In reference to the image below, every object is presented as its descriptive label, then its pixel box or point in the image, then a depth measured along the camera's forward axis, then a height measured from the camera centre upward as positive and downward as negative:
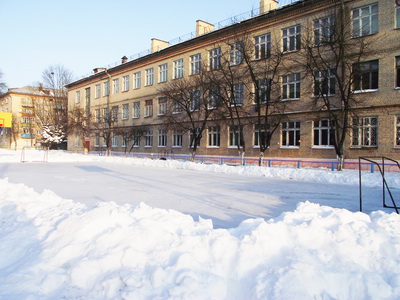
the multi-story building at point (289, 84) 19.45 +4.42
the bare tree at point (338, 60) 18.16 +5.23
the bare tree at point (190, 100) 26.39 +3.73
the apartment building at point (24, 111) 65.64 +7.36
